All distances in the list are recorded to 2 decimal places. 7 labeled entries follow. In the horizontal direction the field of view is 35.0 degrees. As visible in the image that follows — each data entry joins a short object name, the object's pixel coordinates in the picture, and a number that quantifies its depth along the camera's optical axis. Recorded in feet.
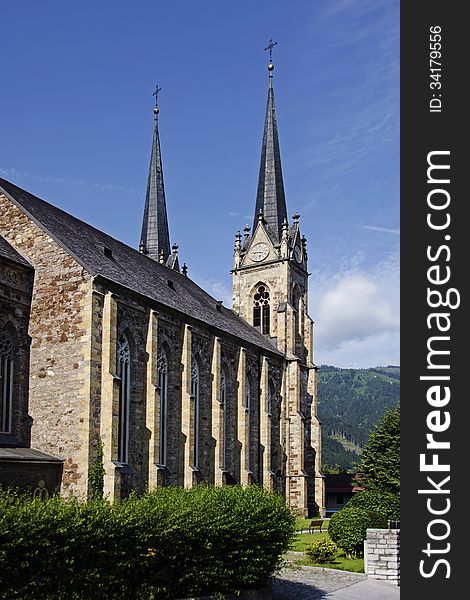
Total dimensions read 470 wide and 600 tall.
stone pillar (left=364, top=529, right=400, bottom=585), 83.76
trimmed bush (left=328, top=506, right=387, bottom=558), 98.43
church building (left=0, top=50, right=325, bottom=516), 100.83
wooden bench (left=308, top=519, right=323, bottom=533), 126.27
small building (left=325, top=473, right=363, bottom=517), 252.01
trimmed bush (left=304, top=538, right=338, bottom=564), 95.35
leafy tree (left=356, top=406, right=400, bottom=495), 176.24
